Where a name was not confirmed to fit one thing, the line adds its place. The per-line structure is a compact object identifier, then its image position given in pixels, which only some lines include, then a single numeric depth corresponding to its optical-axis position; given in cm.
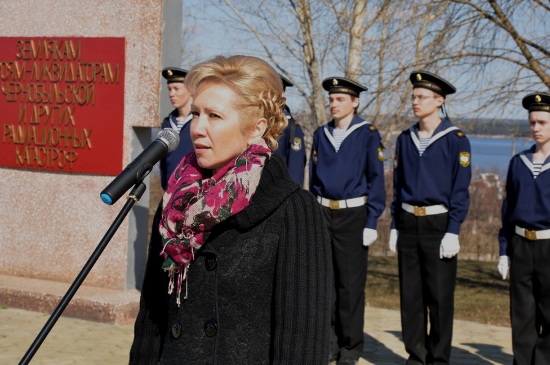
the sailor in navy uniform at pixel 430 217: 663
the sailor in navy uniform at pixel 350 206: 706
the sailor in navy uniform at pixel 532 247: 621
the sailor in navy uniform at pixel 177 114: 761
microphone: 246
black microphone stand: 255
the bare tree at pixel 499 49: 1112
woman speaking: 255
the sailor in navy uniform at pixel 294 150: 787
